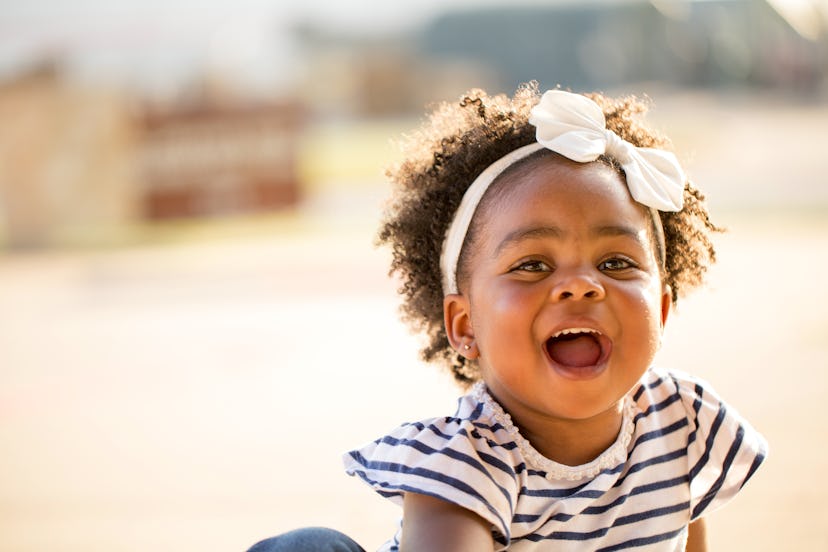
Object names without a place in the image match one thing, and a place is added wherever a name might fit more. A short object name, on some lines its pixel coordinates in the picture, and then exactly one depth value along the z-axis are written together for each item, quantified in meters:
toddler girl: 0.97
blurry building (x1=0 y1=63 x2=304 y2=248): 7.48
